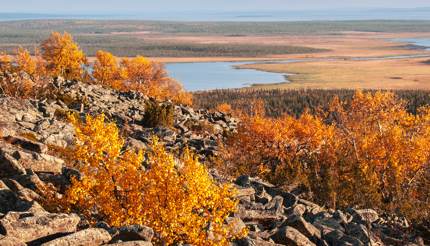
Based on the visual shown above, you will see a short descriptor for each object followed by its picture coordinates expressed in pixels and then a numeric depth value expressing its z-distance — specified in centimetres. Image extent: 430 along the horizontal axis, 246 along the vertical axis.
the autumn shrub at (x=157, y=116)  5319
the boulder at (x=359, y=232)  2502
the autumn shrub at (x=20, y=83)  5062
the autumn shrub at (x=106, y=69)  10014
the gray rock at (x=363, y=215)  2856
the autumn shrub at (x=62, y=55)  9111
